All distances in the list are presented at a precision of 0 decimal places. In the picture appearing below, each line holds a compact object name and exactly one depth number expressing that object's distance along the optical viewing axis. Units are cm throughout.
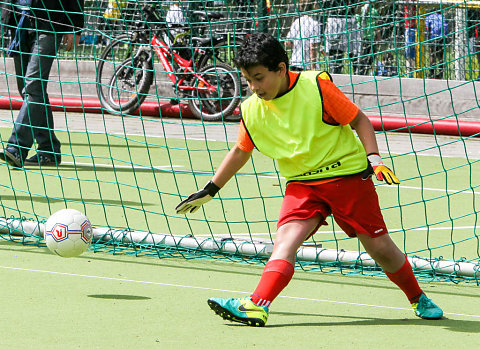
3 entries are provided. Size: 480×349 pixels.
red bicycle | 2412
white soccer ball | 1066
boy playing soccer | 910
